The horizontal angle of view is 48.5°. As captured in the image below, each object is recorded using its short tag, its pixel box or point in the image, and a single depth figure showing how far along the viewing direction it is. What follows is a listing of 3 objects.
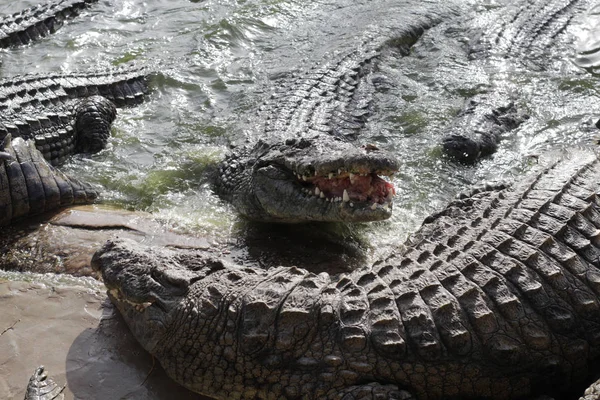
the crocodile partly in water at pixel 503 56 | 6.41
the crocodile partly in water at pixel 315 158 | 4.77
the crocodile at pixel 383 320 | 3.23
